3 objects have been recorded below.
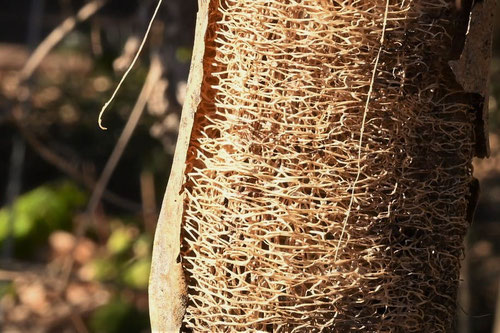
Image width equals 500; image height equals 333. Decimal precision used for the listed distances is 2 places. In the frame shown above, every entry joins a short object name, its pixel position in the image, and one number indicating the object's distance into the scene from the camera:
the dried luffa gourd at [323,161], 1.73
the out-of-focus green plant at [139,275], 4.56
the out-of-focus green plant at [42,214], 4.81
